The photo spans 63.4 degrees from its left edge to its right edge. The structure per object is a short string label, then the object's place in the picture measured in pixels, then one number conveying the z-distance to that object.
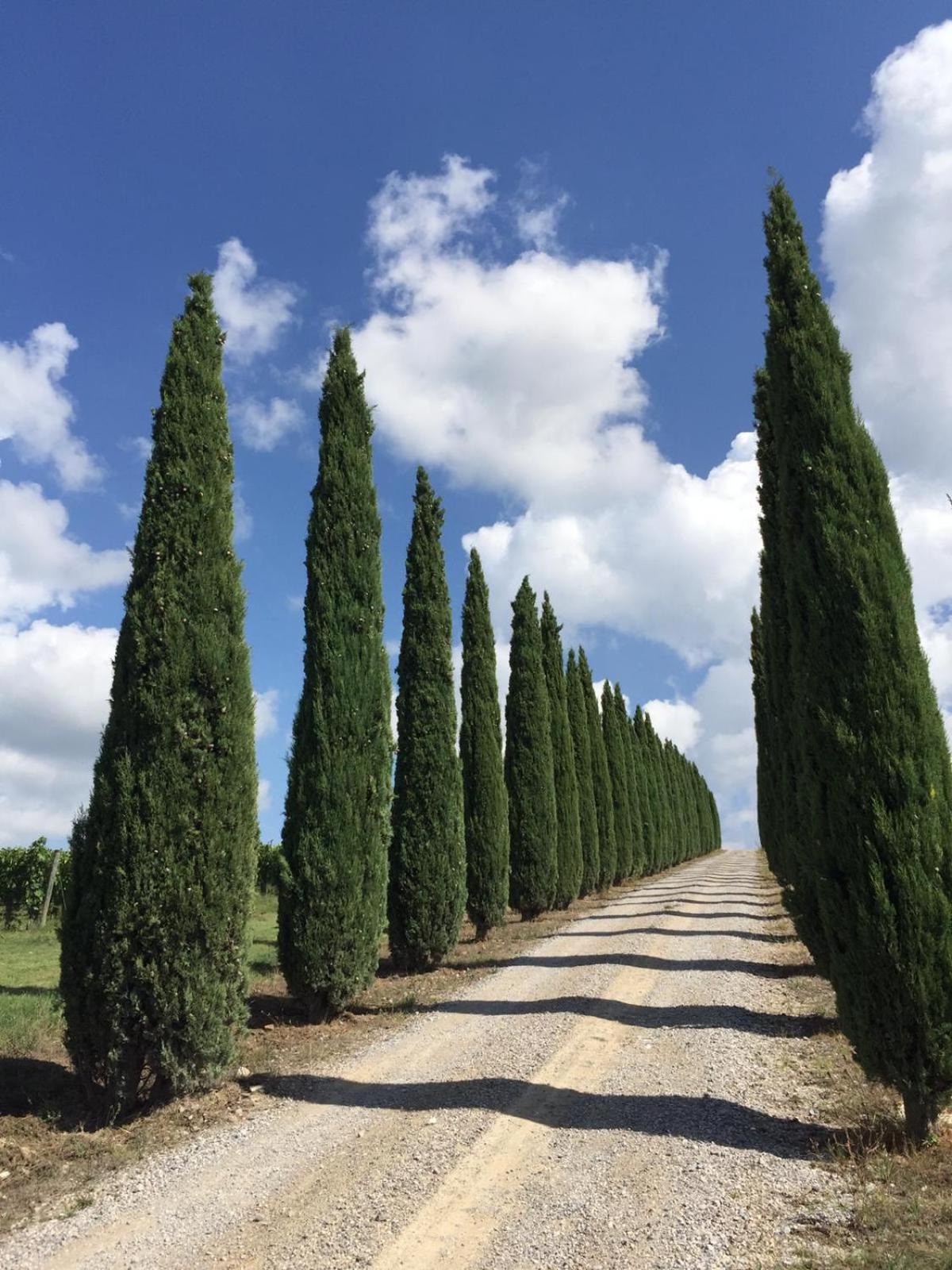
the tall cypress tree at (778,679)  7.91
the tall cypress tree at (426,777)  12.64
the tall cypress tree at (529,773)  19.73
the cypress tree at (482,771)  16.23
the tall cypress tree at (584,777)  26.11
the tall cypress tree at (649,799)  38.38
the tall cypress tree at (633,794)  34.44
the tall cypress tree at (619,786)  31.72
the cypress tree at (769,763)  15.14
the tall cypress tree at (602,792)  28.59
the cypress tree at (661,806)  41.53
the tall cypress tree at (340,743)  9.42
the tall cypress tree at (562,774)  22.28
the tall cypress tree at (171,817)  6.31
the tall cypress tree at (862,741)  4.98
